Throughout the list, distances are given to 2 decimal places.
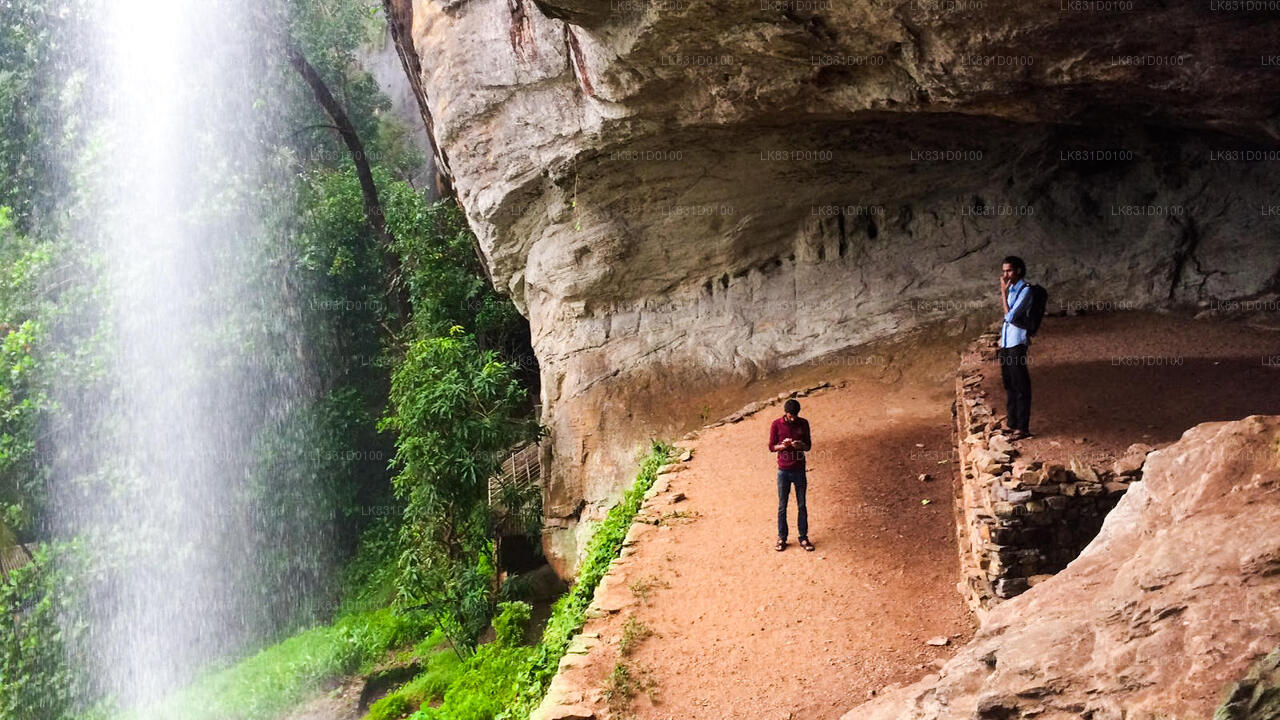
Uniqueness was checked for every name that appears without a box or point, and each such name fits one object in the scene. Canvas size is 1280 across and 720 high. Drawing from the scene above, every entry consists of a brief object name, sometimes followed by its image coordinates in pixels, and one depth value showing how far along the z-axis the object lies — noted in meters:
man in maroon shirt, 7.22
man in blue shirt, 6.80
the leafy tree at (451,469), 12.38
